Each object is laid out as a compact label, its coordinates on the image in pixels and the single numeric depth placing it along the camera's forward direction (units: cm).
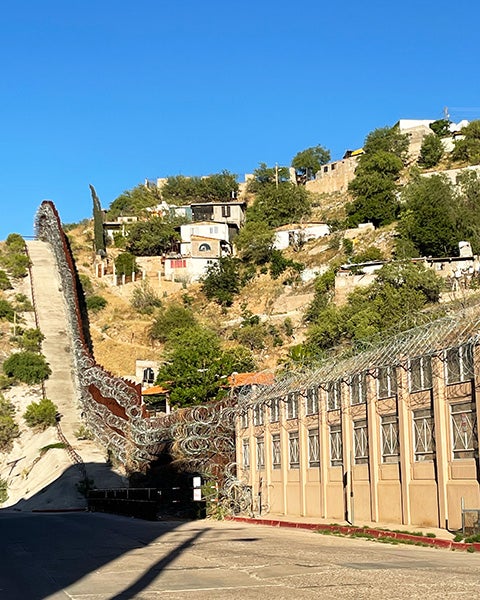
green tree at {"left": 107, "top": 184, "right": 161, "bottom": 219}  14250
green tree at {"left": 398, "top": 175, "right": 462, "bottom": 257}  8531
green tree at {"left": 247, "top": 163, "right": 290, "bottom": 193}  14400
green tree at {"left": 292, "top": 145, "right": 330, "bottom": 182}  14962
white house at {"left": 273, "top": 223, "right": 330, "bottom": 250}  10750
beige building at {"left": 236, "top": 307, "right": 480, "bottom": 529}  2441
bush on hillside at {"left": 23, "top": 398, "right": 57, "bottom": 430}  6494
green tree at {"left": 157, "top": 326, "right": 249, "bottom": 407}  6669
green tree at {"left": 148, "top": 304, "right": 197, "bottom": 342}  9038
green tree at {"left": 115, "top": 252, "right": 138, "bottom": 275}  10688
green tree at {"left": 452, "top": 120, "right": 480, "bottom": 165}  11838
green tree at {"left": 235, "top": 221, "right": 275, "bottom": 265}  10450
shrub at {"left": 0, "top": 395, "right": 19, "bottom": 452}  6338
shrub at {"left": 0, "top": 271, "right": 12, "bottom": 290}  10025
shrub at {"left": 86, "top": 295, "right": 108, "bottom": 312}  9895
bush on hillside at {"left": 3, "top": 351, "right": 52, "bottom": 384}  7369
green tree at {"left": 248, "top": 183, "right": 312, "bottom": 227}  12219
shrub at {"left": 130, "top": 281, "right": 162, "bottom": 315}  9856
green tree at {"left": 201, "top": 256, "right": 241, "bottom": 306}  9762
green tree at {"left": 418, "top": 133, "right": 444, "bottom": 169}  12214
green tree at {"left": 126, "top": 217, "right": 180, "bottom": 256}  11425
